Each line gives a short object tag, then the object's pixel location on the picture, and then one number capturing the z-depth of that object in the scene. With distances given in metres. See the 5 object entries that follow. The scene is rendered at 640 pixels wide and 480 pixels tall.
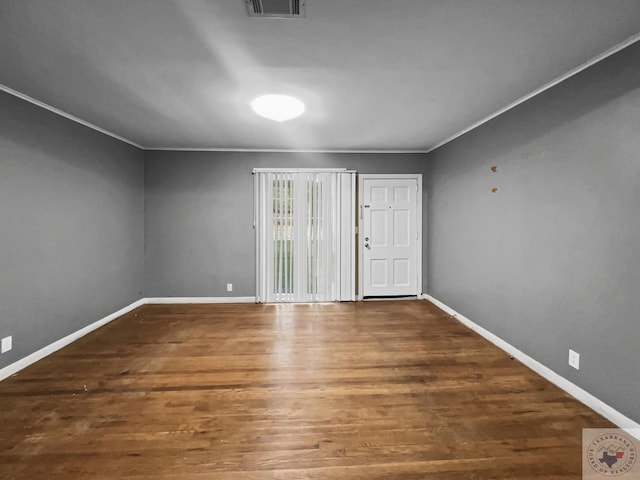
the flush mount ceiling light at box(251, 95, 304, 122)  2.66
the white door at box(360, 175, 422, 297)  4.94
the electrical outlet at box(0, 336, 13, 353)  2.51
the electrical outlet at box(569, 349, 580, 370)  2.24
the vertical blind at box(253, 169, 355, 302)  4.81
